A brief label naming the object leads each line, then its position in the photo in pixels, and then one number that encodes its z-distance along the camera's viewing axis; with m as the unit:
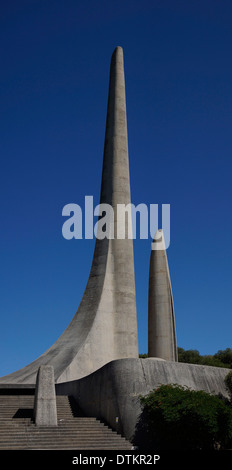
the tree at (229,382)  14.45
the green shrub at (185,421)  11.00
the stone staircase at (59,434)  10.94
